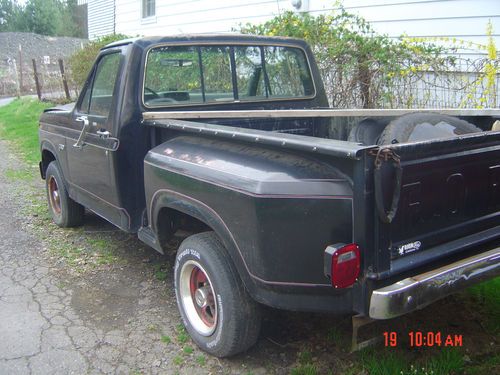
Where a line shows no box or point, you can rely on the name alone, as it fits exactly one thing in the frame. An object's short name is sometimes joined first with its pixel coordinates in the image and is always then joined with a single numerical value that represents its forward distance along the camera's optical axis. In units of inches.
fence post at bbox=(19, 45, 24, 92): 920.3
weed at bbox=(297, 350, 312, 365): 121.8
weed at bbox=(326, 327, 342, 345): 128.6
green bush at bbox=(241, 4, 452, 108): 236.4
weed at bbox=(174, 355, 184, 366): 124.7
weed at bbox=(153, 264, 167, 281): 172.9
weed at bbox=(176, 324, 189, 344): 134.8
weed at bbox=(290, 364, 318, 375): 115.8
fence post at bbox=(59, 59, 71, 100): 590.6
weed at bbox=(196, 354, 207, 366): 124.5
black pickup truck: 94.4
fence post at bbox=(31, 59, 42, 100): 684.1
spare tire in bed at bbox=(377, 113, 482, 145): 120.1
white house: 239.8
